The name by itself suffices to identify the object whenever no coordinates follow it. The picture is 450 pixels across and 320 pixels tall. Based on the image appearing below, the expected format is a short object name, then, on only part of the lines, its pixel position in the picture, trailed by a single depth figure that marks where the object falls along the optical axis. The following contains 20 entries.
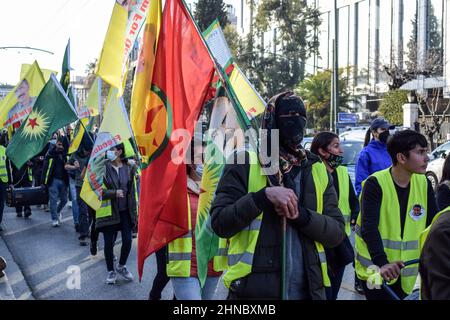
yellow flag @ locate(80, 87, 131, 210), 7.10
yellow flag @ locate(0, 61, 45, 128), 11.55
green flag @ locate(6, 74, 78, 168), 8.51
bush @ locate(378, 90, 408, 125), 33.22
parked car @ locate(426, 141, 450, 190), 15.55
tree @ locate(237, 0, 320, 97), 45.41
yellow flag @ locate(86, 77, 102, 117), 10.83
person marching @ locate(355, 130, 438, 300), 3.91
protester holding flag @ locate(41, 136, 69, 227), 11.54
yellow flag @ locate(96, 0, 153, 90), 5.83
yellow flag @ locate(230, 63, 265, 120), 7.10
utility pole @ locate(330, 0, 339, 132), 24.27
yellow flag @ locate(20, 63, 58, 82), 13.56
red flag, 4.03
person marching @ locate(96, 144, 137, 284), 7.18
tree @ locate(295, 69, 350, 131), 40.09
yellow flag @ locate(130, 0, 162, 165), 4.23
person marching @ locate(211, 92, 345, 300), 2.85
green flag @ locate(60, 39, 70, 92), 10.07
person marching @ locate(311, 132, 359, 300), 5.54
